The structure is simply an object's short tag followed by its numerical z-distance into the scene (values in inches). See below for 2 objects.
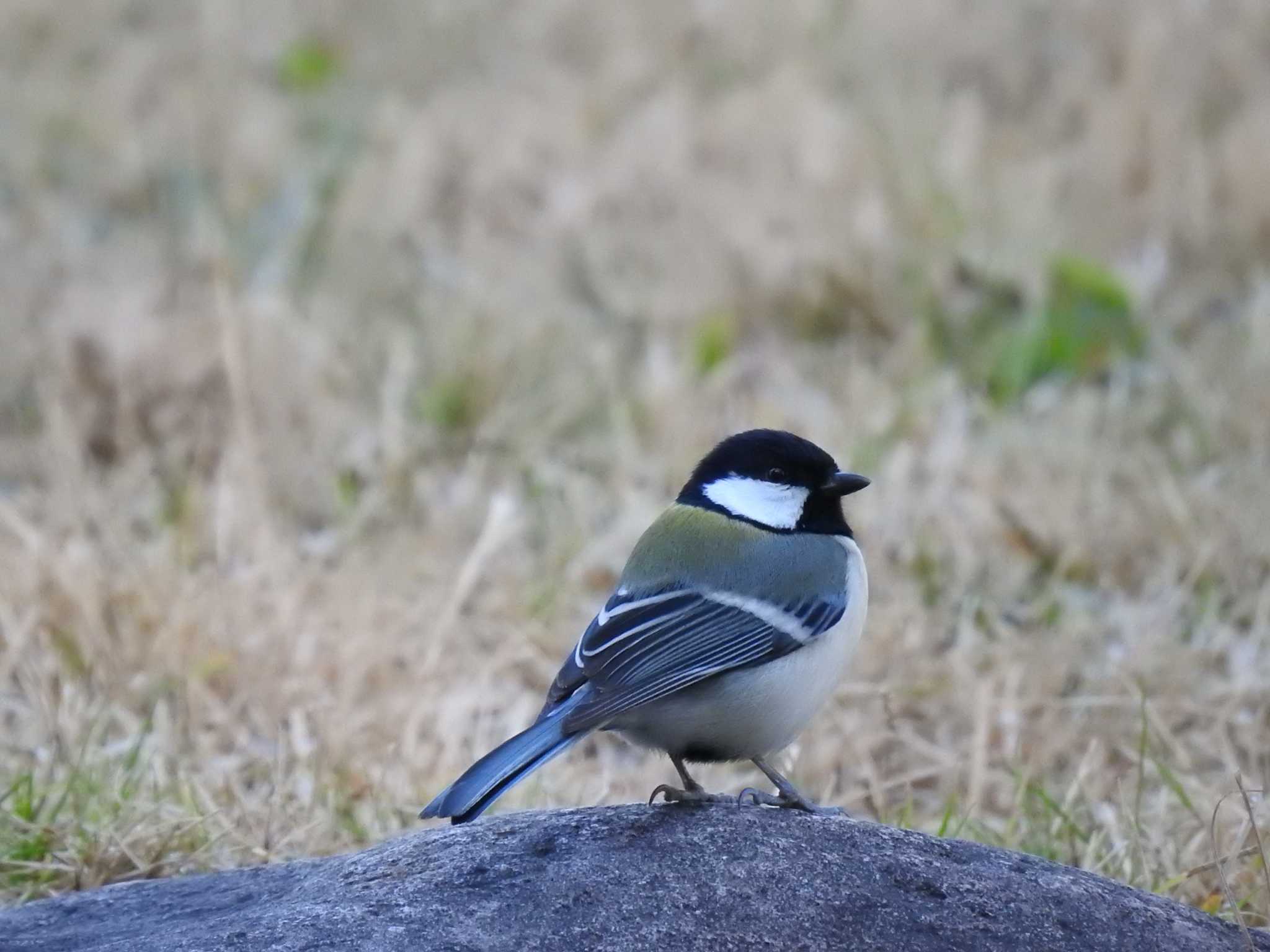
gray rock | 172.7
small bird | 198.2
